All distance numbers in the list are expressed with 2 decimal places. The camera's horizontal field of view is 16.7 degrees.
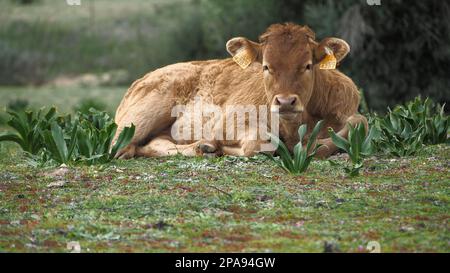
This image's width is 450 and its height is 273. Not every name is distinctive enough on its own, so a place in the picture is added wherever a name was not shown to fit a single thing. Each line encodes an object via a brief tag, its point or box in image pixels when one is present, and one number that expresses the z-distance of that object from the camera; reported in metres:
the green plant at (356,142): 15.41
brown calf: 16.52
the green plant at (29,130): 18.09
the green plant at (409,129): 17.00
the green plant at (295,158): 15.19
